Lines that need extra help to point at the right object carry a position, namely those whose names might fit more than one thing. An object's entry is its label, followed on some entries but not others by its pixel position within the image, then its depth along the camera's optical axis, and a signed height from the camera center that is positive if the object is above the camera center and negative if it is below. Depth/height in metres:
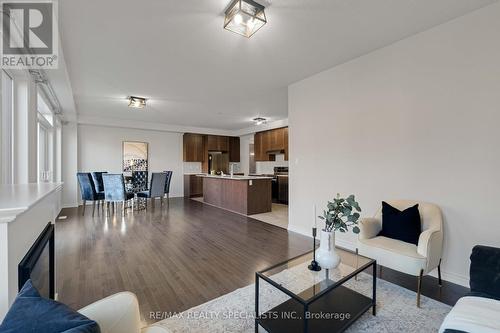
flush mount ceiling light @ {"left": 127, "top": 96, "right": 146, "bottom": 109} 4.68 +1.38
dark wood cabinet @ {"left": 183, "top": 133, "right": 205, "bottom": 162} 8.25 +0.72
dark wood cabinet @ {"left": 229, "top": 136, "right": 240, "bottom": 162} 9.27 +0.73
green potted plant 1.71 -0.51
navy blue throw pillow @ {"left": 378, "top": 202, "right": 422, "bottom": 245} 2.23 -0.60
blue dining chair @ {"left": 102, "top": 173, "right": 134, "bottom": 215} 5.25 -0.50
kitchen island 5.31 -0.70
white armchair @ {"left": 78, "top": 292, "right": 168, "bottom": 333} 0.93 -0.63
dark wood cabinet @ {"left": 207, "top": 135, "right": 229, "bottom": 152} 8.72 +0.94
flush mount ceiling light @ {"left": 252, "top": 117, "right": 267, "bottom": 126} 6.67 +1.39
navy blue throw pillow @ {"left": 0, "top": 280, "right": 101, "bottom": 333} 0.64 -0.45
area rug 1.62 -1.16
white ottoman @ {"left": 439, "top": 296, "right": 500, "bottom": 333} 1.10 -0.80
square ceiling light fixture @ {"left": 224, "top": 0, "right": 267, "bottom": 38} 1.99 +1.42
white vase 1.72 -0.68
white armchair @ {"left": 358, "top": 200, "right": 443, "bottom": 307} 1.92 -0.76
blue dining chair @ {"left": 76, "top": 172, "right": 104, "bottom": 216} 5.36 -0.51
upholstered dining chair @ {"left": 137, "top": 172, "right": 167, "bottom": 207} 5.86 -0.55
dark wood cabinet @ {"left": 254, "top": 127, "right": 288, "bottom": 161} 6.89 +0.76
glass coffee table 1.48 -1.05
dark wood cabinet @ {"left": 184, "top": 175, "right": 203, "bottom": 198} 8.21 -0.72
